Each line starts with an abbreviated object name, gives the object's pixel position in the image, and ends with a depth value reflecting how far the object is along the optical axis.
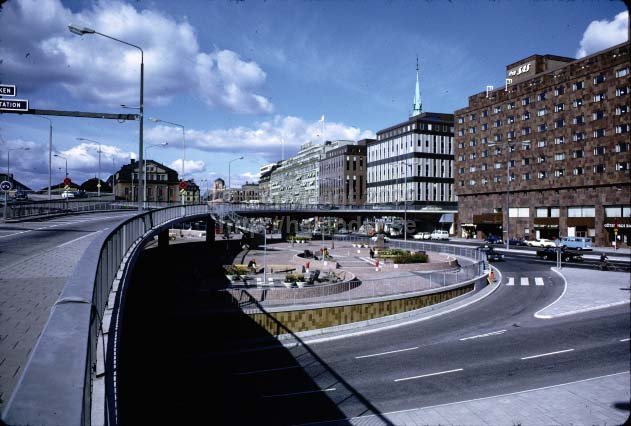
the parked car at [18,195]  68.10
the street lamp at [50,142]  36.70
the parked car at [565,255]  43.16
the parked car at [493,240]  69.19
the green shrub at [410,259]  38.09
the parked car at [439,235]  78.56
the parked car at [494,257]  44.75
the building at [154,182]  121.25
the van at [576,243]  49.75
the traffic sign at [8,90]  13.33
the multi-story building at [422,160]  104.38
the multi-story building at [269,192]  195.31
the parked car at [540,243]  54.51
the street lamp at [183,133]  35.51
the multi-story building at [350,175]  124.81
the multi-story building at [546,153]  54.66
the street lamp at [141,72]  16.81
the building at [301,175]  145.00
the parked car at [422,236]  78.62
